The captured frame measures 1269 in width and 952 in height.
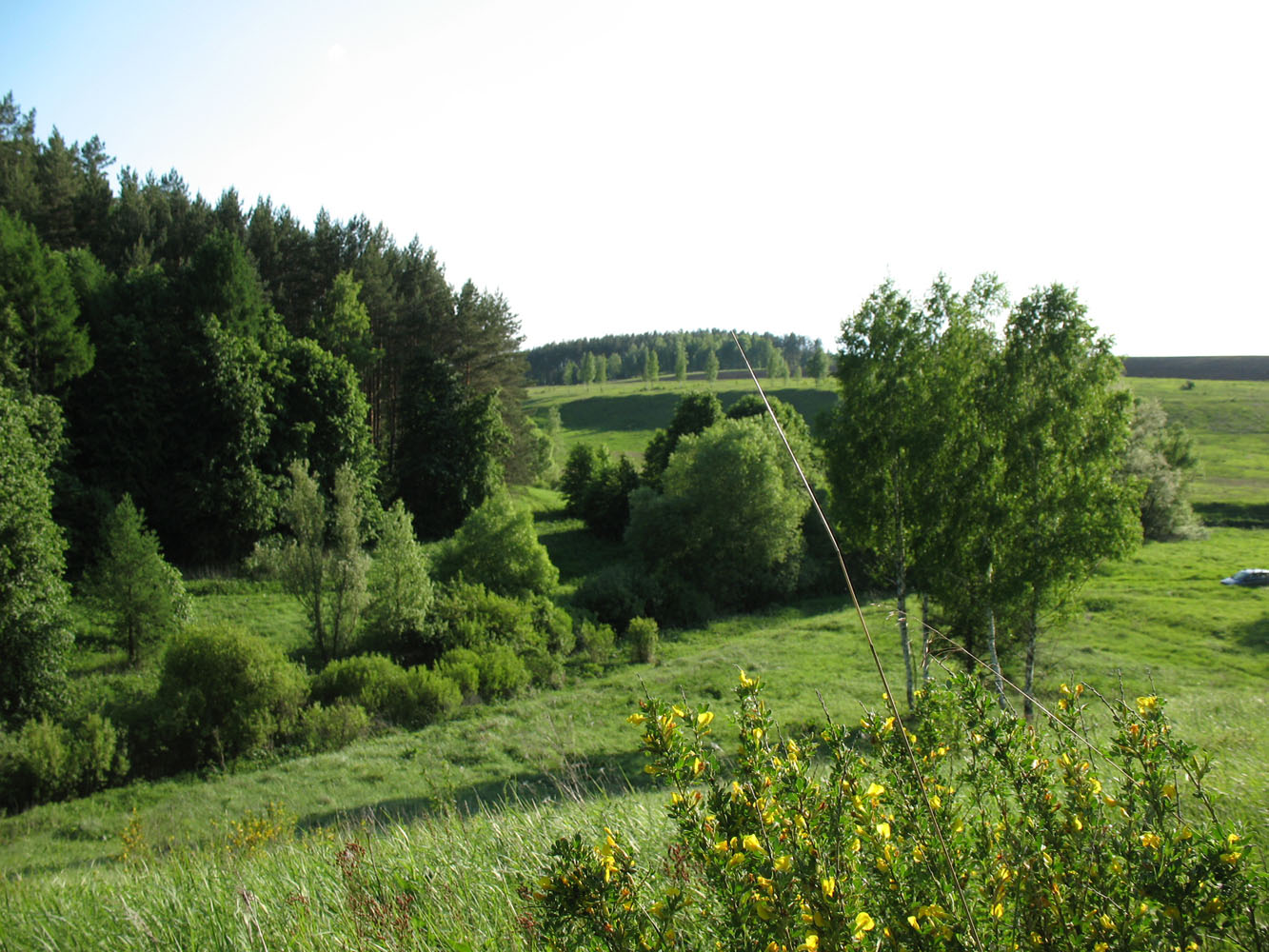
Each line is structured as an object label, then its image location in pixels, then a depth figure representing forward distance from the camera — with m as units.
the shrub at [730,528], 34.78
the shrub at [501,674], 22.80
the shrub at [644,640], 26.41
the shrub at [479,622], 24.36
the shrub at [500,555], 28.31
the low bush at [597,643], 26.66
